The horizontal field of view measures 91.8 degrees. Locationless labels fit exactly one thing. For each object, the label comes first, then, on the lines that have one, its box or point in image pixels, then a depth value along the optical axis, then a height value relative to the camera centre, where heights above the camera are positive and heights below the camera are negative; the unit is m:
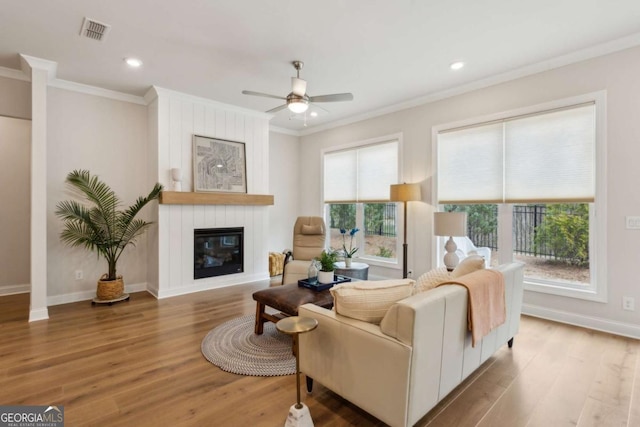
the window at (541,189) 3.23 +0.29
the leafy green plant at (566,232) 3.37 -0.20
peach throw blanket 1.91 -0.58
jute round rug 2.43 -1.20
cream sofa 1.53 -0.79
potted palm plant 4.00 -0.12
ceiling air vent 2.78 +1.71
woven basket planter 4.00 -0.99
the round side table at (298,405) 1.61 -1.02
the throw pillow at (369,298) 1.78 -0.49
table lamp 3.57 -0.16
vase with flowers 4.48 -0.64
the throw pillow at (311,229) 4.87 -0.24
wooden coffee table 2.70 -0.77
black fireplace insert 4.71 -0.60
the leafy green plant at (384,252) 5.18 -0.65
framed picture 4.67 +0.76
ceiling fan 3.27 +1.24
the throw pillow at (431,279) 2.23 -0.49
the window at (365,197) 5.16 +0.31
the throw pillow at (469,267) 2.38 -0.41
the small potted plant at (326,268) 3.18 -0.56
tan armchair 4.80 -0.38
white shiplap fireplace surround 4.37 +0.46
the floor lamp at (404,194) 4.44 +0.29
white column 3.40 +0.28
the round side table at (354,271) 4.41 -0.82
